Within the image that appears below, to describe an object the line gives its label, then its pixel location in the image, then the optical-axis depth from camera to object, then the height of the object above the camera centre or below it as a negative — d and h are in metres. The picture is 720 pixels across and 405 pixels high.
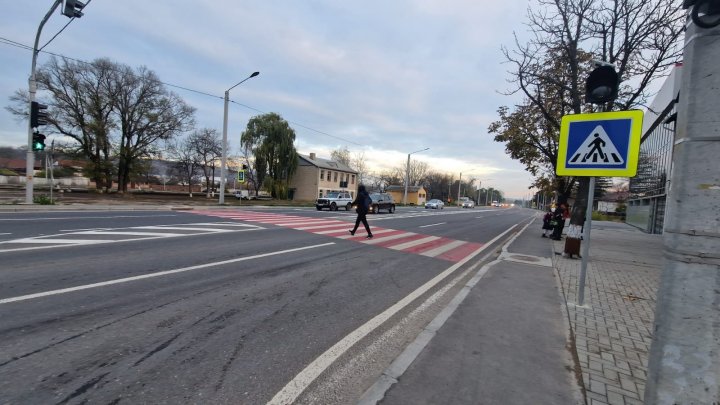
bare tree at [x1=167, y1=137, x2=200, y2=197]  53.92 +3.21
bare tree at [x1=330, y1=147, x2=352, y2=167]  86.62 +8.26
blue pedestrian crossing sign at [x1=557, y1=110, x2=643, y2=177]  4.61 +0.89
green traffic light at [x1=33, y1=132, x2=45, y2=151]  16.30 +1.26
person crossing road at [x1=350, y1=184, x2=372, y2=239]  11.77 -0.42
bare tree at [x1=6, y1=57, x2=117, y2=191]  32.03 +6.11
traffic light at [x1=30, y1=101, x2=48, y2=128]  16.09 +2.56
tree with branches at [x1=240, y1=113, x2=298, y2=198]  47.03 +5.24
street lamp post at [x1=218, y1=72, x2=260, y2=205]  25.81 +3.50
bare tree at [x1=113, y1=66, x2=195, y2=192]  35.09 +6.29
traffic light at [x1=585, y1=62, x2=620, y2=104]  4.36 +1.58
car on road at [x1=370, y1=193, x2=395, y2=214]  27.33 -0.87
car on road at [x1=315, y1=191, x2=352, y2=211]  28.55 -1.07
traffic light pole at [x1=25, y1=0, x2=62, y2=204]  16.39 +1.39
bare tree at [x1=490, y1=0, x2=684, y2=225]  11.75 +5.51
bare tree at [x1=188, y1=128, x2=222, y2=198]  53.81 +5.48
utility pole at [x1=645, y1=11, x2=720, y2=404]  1.85 -0.22
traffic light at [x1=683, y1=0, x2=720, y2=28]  1.86 +1.10
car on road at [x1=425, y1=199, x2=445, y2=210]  48.62 -1.28
